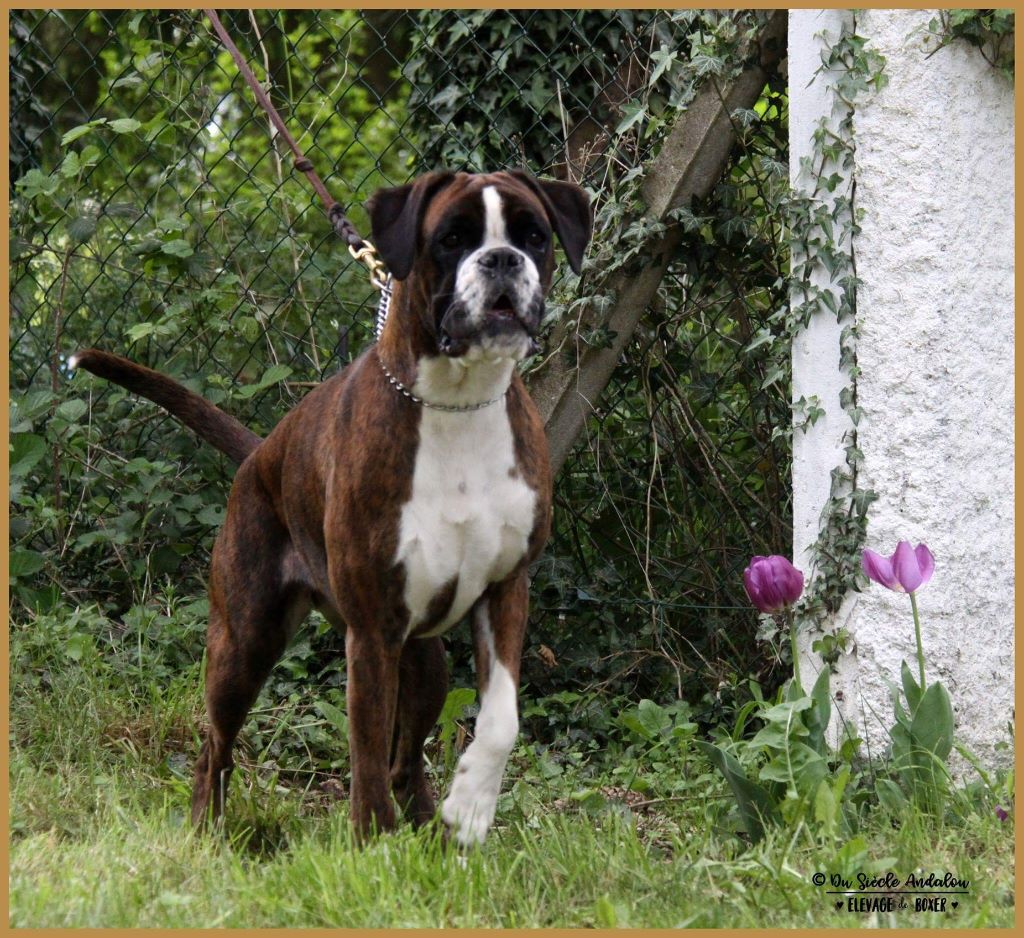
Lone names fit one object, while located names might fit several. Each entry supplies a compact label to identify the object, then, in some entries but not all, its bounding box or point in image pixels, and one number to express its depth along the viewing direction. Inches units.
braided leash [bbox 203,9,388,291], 311.7
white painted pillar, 305.0
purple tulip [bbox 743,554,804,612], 277.9
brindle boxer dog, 254.4
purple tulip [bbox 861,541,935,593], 275.1
